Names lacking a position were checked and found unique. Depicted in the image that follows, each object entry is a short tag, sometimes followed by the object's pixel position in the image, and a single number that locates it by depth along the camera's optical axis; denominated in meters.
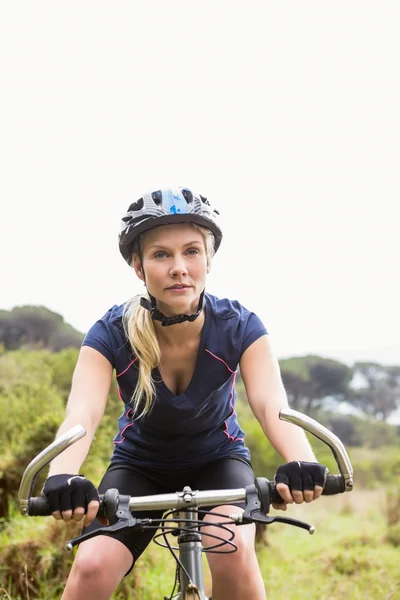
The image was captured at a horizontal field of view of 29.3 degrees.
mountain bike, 2.53
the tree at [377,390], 65.12
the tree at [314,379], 54.09
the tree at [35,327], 27.94
